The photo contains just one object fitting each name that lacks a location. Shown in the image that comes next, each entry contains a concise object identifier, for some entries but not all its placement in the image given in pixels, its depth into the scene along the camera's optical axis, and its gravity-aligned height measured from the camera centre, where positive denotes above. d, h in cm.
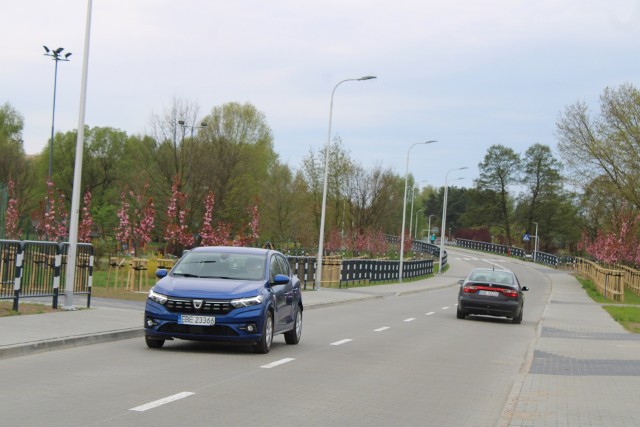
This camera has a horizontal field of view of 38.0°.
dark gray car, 2558 -147
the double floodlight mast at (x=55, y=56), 5578 +954
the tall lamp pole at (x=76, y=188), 1841 +57
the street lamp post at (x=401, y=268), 5943 -198
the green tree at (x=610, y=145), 5194 +612
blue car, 1319 -107
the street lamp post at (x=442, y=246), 7840 -46
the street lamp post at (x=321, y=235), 3819 -10
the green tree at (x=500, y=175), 13875 +1046
